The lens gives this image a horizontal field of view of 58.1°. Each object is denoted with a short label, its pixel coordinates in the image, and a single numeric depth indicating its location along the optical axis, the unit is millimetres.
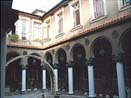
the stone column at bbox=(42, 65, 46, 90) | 12577
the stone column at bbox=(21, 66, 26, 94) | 11876
